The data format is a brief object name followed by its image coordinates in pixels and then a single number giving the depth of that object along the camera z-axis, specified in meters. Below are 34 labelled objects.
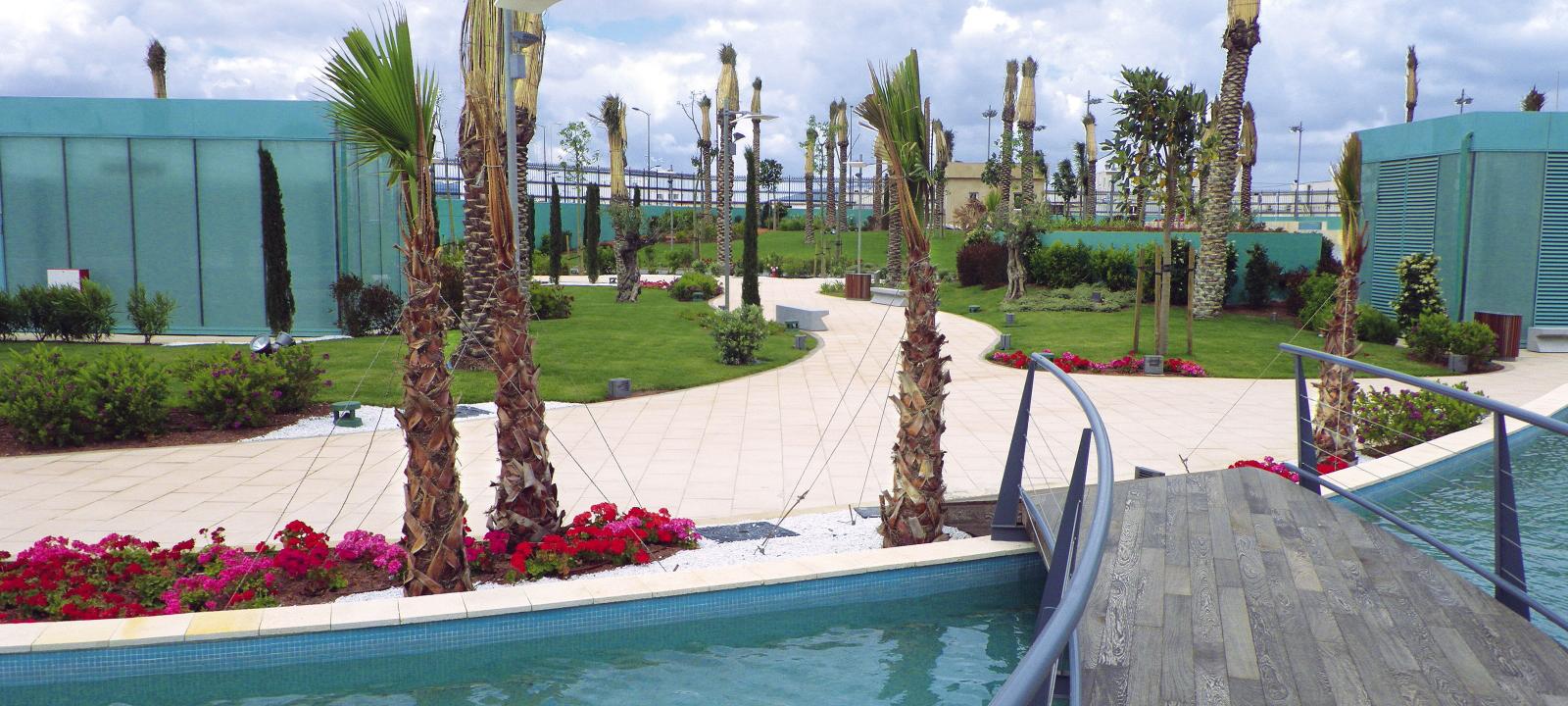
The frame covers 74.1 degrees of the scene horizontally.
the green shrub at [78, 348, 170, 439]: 10.54
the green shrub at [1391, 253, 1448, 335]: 19.92
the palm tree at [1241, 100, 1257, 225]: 46.75
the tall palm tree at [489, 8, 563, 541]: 6.21
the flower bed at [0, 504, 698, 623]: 5.69
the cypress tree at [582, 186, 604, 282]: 39.12
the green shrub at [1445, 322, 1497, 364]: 17.47
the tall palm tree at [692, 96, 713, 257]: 44.94
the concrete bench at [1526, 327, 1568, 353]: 20.23
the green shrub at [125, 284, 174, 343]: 19.36
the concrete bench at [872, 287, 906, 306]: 31.48
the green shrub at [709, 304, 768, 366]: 17.42
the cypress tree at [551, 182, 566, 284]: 35.22
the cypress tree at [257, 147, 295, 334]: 19.02
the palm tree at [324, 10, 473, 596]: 5.20
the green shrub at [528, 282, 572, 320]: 24.17
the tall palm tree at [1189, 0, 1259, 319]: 21.53
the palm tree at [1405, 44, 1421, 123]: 54.88
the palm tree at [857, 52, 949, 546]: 6.70
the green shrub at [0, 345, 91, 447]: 10.27
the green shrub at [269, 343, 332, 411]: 12.11
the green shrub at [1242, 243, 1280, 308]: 25.42
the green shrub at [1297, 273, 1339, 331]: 21.75
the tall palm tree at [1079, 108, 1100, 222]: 62.95
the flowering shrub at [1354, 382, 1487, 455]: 10.54
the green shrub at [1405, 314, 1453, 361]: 17.80
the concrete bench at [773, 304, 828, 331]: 23.36
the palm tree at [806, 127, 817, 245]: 57.67
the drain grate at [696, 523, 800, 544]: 7.38
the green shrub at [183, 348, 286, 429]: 11.45
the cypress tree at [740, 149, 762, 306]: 27.39
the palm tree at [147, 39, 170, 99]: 39.53
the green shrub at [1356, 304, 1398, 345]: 20.66
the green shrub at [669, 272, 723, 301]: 31.86
